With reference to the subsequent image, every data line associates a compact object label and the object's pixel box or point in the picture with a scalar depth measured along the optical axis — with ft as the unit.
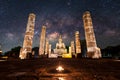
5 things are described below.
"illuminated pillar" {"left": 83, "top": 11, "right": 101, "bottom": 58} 21.04
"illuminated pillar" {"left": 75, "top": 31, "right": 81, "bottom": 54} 40.21
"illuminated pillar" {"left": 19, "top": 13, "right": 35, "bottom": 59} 22.20
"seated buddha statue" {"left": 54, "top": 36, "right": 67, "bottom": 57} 67.37
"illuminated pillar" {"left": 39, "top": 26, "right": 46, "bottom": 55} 43.31
